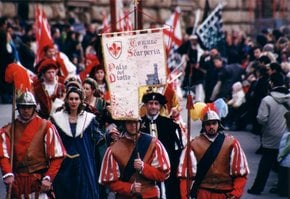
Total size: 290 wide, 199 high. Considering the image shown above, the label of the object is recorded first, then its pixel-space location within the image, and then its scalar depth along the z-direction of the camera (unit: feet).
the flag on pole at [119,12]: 72.10
